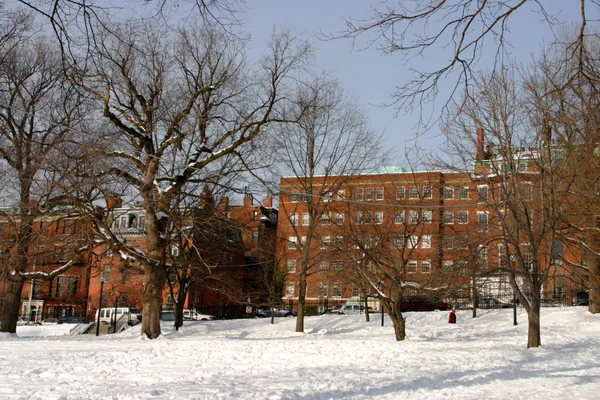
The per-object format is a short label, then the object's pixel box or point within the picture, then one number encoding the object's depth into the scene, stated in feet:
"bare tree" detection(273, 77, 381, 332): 96.68
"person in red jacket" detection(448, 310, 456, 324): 103.86
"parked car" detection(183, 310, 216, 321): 153.77
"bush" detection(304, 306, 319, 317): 146.00
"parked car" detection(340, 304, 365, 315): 151.33
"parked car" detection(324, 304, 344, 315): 153.89
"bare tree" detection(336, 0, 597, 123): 19.96
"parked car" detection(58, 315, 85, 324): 163.74
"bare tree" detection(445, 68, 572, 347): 59.67
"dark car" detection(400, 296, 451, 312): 143.09
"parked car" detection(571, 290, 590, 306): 130.41
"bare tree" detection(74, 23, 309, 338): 68.69
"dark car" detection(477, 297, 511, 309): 135.99
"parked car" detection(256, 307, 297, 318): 165.82
